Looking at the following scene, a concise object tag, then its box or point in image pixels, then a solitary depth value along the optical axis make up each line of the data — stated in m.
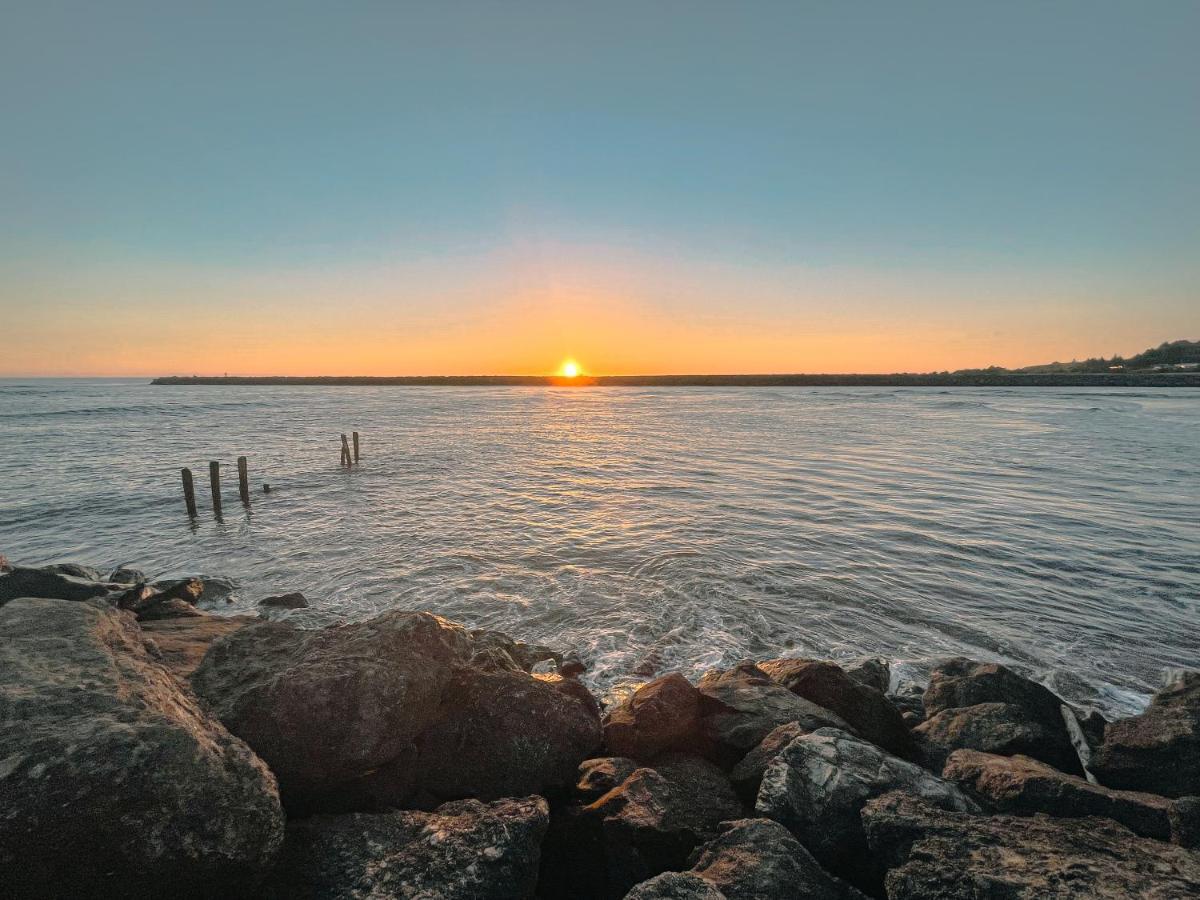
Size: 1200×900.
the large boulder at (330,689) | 4.42
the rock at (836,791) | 4.09
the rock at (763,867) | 3.47
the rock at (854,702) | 6.27
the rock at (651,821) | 4.03
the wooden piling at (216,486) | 19.50
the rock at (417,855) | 3.38
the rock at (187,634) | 6.80
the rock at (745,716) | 5.75
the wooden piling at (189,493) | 19.52
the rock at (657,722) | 5.67
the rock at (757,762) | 5.07
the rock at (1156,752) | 5.17
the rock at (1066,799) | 4.25
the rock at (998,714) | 5.63
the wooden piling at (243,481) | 21.48
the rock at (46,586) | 9.55
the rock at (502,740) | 4.92
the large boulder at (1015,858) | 3.21
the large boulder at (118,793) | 2.94
